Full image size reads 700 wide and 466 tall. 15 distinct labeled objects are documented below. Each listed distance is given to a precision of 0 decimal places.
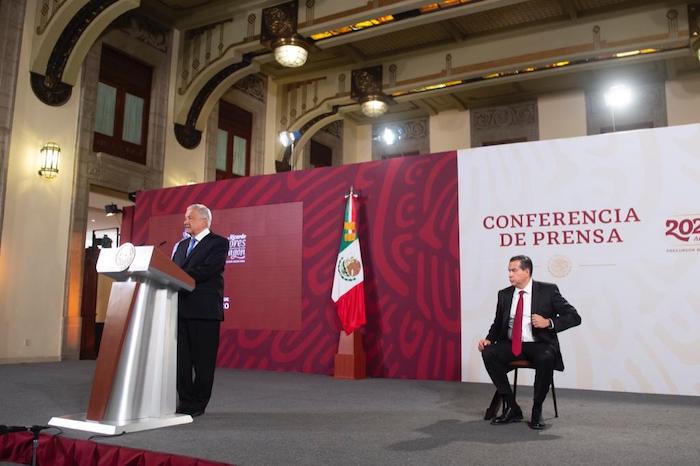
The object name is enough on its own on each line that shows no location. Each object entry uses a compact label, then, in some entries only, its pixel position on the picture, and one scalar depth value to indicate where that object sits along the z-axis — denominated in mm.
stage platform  2619
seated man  3391
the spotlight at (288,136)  7162
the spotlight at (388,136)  12328
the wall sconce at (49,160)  7449
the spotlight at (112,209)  8125
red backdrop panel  5961
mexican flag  6031
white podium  2971
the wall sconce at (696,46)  8125
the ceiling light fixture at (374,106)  10422
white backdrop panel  5055
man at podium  3523
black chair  3497
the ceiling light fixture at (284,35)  8414
